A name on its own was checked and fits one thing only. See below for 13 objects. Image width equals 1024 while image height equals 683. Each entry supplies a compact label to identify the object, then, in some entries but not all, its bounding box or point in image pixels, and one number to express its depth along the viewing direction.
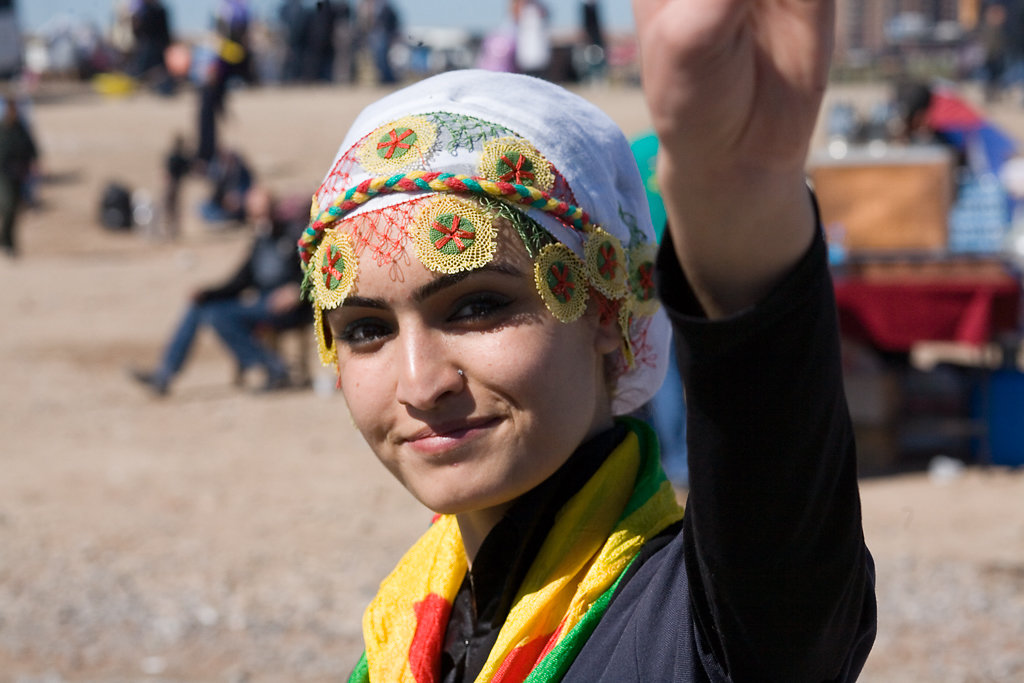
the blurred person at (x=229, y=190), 17.14
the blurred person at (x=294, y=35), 25.48
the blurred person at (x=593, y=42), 14.95
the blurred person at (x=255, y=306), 9.76
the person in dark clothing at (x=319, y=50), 25.89
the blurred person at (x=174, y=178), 16.75
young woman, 1.02
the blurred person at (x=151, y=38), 23.48
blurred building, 32.81
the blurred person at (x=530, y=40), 14.13
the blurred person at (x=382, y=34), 24.22
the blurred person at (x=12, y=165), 16.56
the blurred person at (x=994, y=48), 21.09
